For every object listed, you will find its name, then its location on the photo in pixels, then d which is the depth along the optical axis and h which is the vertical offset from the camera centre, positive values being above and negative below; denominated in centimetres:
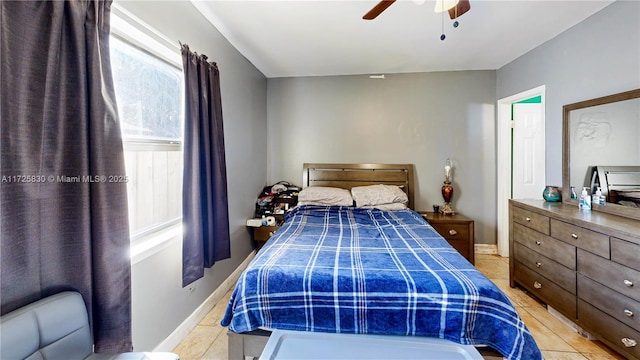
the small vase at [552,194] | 255 -24
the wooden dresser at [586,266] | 162 -70
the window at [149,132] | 158 +29
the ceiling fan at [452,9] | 164 +103
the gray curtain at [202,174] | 192 +1
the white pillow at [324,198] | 332 -30
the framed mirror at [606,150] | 196 +14
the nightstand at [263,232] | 325 -68
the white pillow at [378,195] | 327 -28
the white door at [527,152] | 343 +23
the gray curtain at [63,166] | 92 +5
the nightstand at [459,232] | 314 -71
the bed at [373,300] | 136 -66
